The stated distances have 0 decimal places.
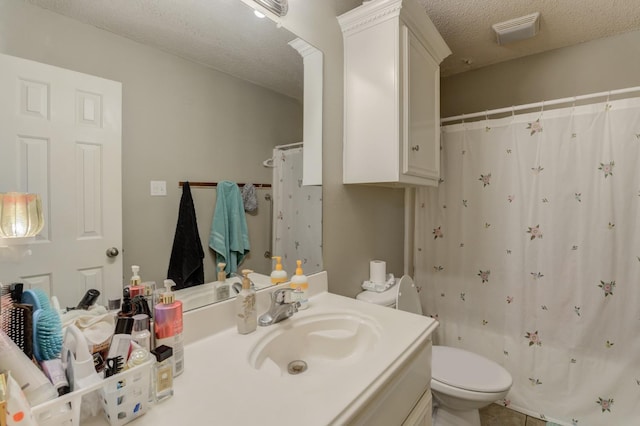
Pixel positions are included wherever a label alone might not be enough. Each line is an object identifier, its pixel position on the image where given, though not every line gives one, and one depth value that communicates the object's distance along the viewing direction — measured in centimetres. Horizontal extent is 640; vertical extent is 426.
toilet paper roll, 161
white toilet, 134
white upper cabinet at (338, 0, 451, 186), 127
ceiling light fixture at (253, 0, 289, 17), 107
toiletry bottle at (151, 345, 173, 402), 58
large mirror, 72
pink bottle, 64
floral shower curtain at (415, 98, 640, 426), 156
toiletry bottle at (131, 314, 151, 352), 60
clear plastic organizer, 45
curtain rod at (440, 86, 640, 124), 150
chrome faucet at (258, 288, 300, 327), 99
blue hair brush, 52
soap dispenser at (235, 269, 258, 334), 91
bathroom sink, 94
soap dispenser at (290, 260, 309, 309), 115
